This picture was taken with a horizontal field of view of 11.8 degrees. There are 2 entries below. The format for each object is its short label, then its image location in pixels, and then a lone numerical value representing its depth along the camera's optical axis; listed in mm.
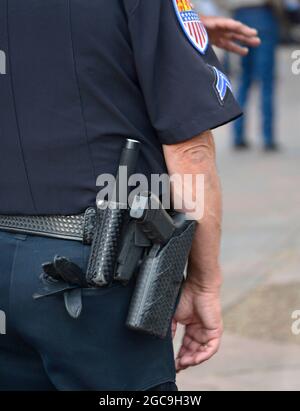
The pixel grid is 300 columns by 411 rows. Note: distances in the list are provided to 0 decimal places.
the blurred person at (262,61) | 14356
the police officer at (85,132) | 3290
